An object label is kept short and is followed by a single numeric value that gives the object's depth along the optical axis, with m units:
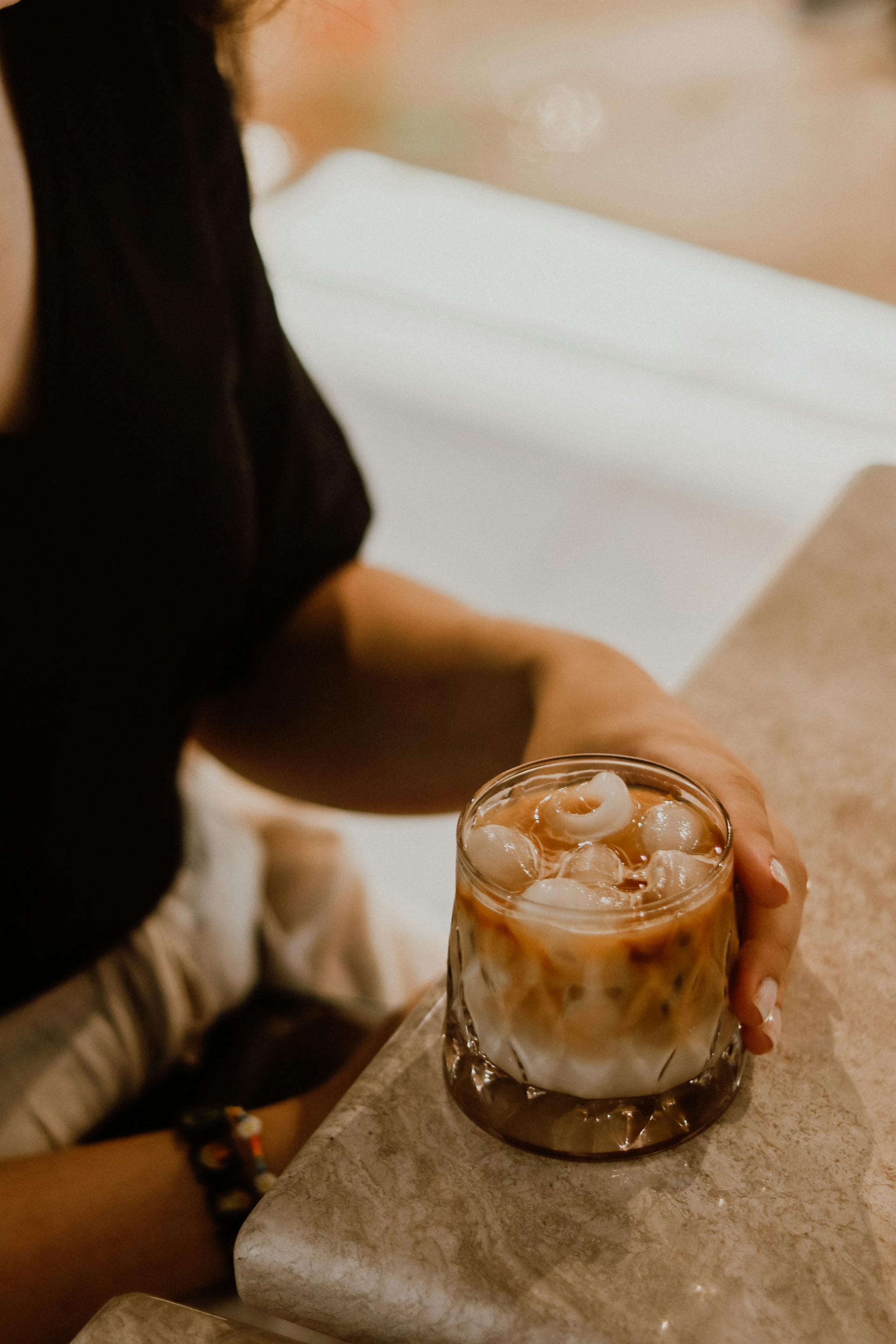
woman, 0.71
